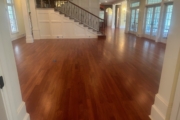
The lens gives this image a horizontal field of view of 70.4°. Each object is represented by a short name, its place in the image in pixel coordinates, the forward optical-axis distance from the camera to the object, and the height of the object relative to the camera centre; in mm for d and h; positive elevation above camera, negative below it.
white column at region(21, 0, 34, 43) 6894 +178
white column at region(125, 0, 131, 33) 11977 +766
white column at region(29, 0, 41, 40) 7912 +323
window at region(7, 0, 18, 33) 7948 +596
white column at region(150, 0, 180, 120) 1251 -502
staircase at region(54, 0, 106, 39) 9305 +698
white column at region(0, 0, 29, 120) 975 -401
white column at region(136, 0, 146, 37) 9362 +458
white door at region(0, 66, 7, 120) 879 -566
